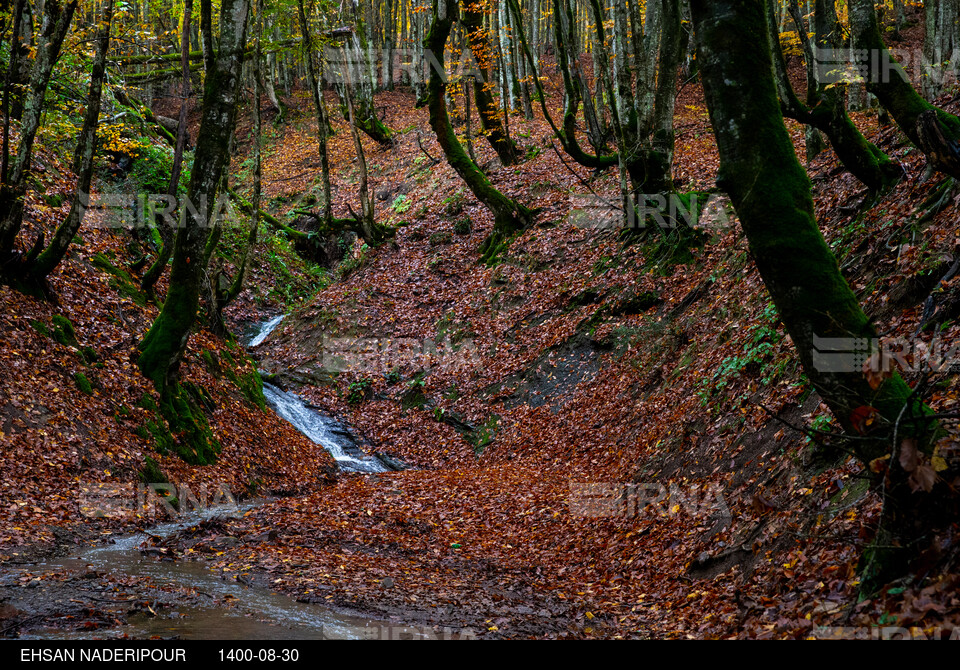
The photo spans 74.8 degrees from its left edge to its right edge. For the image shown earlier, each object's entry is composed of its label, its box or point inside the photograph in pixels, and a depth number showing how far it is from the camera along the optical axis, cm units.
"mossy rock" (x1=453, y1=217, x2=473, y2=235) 2041
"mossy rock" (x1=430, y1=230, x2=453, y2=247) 2057
